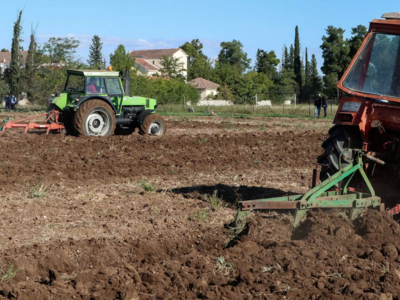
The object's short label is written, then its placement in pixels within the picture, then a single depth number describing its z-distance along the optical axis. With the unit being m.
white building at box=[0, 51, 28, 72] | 92.50
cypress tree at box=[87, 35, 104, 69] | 97.38
